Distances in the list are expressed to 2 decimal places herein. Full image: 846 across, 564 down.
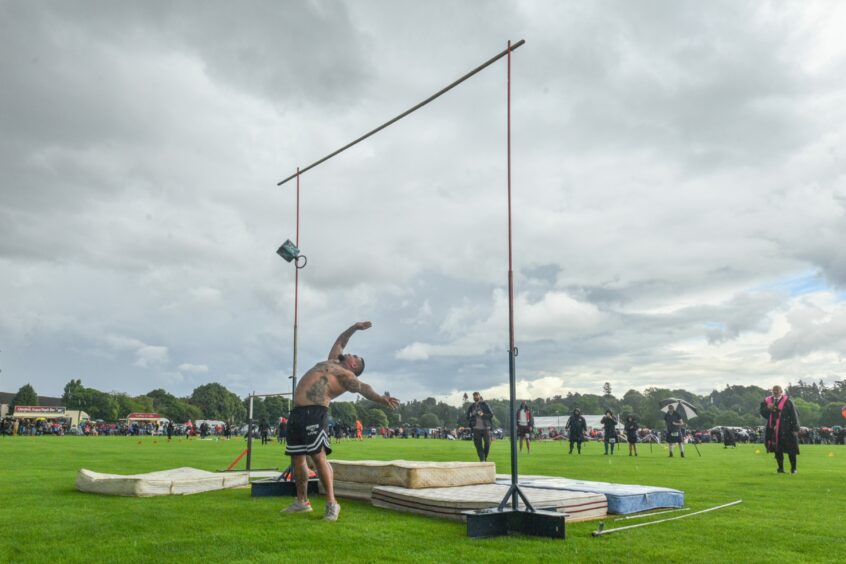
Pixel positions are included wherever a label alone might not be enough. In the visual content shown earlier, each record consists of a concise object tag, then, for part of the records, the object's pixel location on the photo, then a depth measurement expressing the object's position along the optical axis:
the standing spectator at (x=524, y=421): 27.92
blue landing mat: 8.05
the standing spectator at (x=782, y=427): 15.45
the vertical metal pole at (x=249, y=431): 14.37
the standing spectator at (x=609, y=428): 26.50
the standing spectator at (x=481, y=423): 18.06
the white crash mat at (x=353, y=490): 9.14
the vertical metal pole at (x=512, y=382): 6.64
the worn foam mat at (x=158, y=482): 9.51
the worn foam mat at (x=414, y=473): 8.66
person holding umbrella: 25.17
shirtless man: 7.93
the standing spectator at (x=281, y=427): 41.22
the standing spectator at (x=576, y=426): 27.36
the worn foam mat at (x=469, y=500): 7.38
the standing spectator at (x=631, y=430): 26.06
